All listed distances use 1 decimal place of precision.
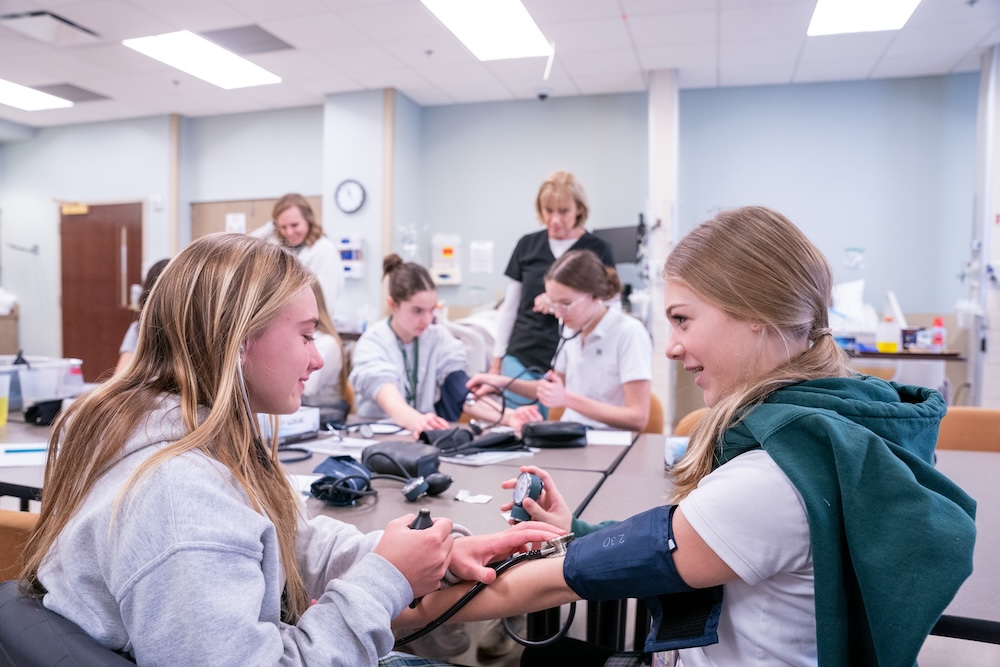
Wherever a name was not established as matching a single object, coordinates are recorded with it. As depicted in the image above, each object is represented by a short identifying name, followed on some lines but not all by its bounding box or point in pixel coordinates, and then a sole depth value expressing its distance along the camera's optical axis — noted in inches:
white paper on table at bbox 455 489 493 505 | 55.6
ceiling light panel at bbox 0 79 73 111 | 238.2
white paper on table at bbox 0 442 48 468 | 64.7
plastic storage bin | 93.0
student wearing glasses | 89.4
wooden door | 277.1
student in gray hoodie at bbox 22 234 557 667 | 26.7
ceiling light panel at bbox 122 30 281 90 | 192.7
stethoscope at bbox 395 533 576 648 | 39.4
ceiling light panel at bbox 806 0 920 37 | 165.3
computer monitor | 211.2
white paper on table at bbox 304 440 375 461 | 72.6
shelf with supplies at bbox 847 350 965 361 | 176.1
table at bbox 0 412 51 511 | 56.6
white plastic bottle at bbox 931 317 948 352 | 183.3
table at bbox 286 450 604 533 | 50.7
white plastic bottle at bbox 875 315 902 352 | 182.7
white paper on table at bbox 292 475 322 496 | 56.9
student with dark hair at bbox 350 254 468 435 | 97.5
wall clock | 233.1
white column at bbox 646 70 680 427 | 213.0
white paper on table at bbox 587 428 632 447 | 80.6
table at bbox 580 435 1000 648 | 34.9
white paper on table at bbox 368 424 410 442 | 84.7
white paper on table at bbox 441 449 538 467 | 68.9
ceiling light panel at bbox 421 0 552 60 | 168.2
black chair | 25.0
